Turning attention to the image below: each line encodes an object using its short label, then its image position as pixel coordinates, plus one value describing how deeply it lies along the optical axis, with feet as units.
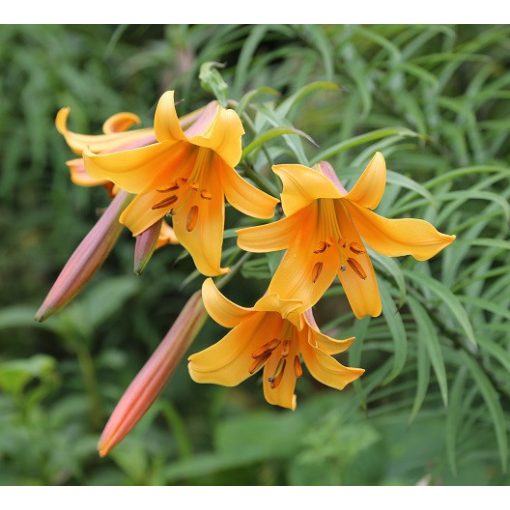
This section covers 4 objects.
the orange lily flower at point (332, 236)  3.84
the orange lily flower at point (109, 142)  4.17
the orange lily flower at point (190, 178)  3.88
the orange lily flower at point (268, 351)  3.95
